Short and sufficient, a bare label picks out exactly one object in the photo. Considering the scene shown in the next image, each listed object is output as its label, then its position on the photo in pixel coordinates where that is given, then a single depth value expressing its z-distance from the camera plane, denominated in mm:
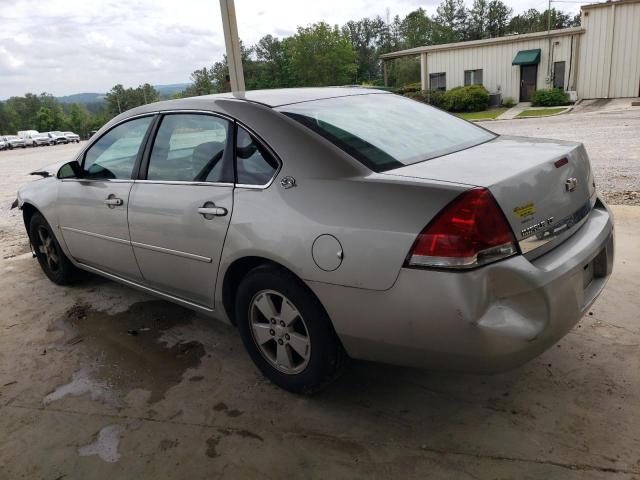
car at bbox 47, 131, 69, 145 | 47388
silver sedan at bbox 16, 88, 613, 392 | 2107
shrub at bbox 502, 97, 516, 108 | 28641
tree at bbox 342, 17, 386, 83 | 84875
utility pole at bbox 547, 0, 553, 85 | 27250
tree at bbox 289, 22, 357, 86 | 51531
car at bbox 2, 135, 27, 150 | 44219
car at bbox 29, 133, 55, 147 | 46434
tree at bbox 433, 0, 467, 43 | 68750
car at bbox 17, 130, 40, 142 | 45919
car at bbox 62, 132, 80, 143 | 48531
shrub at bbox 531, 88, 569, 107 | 26219
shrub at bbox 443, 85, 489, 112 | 27922
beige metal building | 25016
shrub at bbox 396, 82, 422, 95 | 32919
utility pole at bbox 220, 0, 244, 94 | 6336
